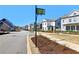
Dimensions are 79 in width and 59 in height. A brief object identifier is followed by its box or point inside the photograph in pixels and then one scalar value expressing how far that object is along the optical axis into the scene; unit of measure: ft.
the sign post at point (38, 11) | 10.45
